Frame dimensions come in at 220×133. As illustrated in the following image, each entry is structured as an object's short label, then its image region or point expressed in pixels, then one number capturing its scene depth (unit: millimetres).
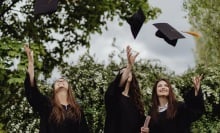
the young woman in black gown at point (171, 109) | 6250
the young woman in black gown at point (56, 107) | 6320
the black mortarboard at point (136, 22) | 7617
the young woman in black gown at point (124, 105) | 6469
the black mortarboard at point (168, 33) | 7464
